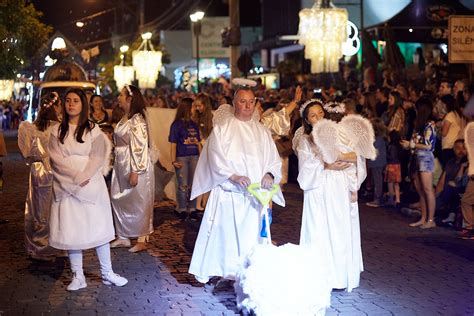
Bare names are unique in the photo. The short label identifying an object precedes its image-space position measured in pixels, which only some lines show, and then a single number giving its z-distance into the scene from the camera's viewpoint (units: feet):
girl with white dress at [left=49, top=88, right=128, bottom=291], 25.98
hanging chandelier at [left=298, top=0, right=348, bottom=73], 58.23
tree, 61.57
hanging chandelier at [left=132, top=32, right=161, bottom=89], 97.76
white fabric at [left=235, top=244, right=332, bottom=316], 21.67
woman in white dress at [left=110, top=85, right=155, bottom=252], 32.22
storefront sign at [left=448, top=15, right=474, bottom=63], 40.88
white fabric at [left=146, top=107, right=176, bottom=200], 50.55
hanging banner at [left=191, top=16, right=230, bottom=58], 120.78
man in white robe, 25.77
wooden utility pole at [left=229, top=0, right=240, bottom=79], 73.41
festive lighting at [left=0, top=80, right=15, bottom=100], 86.49
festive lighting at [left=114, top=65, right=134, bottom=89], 116.67
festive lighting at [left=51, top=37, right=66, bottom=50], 86.12
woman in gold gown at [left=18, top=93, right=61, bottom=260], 30.37
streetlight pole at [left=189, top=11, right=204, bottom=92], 104.32
